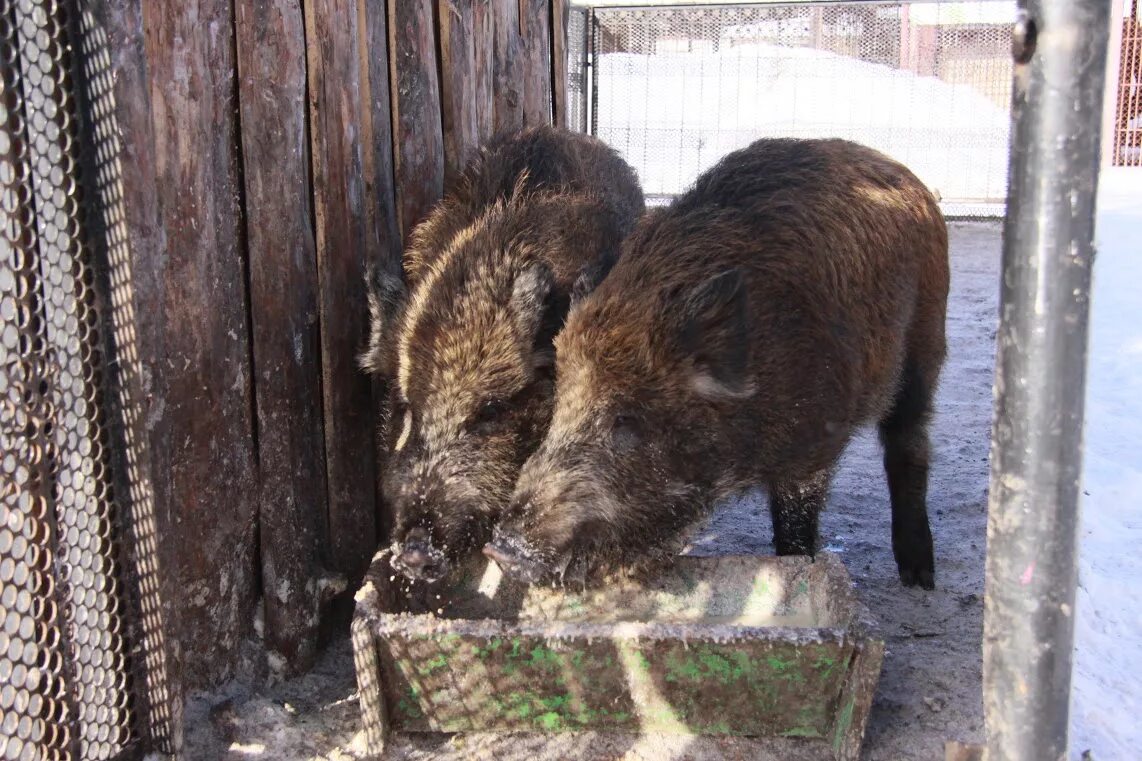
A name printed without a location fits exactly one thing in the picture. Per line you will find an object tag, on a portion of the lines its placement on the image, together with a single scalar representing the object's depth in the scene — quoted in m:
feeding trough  2.81
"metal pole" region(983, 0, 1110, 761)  1.40
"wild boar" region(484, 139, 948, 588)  3.33
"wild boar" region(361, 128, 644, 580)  3.53
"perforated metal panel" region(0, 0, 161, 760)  2.28
